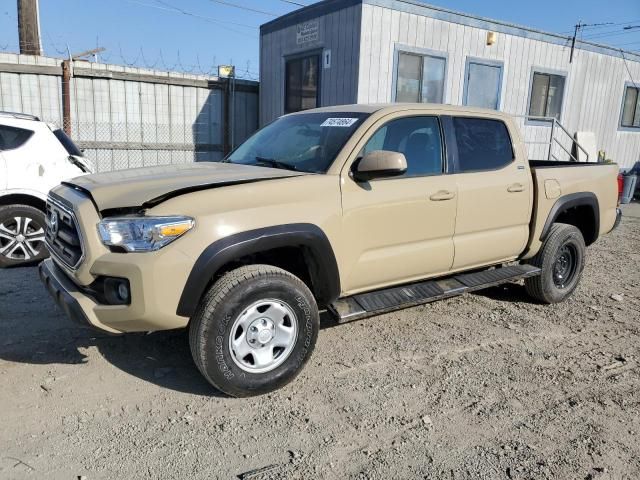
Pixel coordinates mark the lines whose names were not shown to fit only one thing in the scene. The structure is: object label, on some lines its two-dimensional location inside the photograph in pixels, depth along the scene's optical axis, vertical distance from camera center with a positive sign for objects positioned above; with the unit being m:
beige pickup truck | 3.01 -0.69
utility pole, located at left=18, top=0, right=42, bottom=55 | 11.78 +1.85
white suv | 5.80 -0.71
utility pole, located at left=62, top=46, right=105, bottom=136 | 10.77 +0.48
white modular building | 10.07 +1.37
